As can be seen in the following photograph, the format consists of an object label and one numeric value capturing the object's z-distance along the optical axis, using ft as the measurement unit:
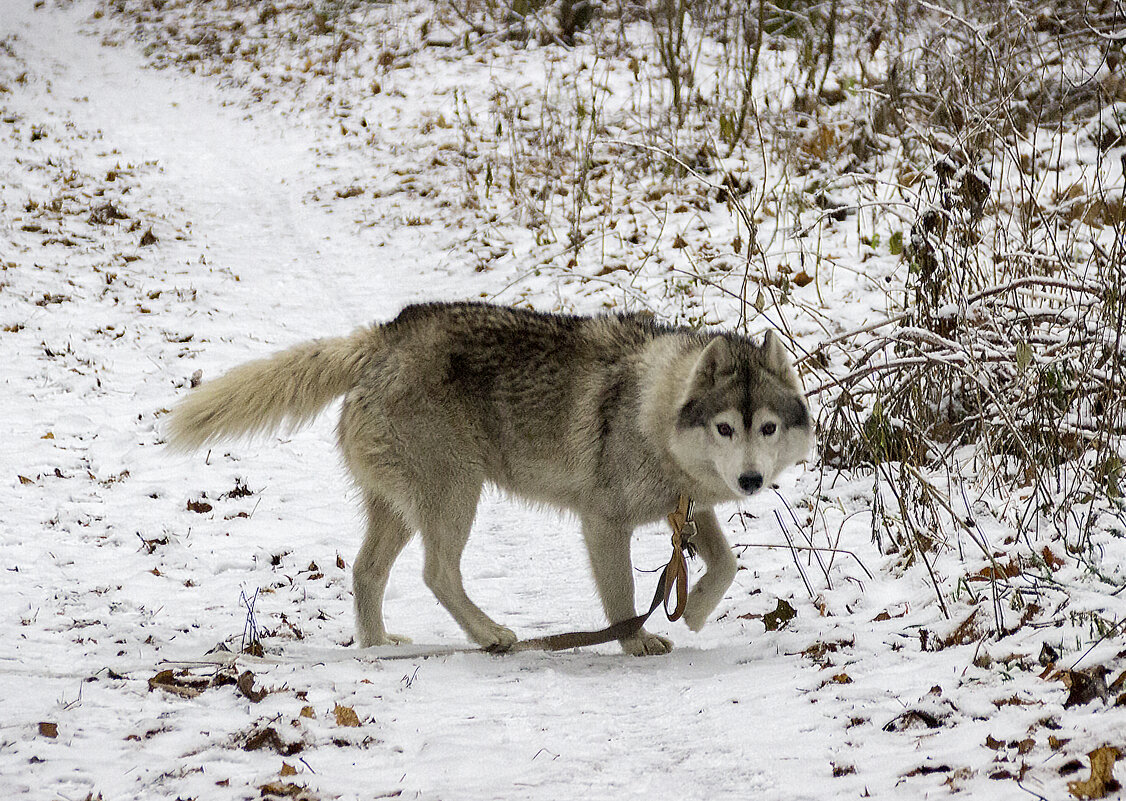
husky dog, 32.58
